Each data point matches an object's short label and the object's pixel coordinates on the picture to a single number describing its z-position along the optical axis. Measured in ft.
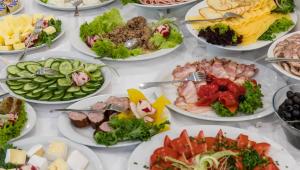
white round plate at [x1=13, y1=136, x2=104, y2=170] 4.85
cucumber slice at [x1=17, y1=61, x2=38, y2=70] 6.07
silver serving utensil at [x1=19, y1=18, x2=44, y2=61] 6.45
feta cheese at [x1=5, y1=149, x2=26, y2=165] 4.80
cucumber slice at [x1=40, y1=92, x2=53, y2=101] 5.56
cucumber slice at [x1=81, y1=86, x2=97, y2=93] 5.69
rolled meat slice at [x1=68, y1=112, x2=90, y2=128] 5.19
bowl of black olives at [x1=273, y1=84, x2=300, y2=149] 4.80
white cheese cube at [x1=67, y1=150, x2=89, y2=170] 4.81
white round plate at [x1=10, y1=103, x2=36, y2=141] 5.18
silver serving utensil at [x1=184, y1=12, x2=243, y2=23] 6.27
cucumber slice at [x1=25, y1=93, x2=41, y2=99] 5.58
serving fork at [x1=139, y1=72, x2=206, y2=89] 5.57
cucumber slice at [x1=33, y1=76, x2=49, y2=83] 5.78
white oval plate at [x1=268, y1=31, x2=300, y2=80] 5.32
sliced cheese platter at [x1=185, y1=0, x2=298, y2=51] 5.96
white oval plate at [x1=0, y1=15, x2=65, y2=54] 6.47
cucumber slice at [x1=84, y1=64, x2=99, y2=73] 5.97
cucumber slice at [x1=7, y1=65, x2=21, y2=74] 5.99
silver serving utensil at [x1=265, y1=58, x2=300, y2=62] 5.37
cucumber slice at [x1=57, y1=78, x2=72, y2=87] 5.72
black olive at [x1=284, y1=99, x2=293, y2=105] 4.85
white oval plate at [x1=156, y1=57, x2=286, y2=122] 5.24
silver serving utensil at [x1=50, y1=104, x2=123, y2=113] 5.19
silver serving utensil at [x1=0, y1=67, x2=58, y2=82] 5.84
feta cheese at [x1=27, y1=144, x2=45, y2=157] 4.89
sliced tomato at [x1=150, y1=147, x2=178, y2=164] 4.71
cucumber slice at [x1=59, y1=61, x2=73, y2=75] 5.90
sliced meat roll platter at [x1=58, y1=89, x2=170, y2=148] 4.99
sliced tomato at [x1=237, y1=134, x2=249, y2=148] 4.78
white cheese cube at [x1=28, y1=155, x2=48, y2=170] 4.78
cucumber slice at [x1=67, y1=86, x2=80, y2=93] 5.66
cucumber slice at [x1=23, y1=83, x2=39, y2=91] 5.70
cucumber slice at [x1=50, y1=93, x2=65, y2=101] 5.55
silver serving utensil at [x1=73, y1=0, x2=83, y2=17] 7.26
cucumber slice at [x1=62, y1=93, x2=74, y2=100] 5.58
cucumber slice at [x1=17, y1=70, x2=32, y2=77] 5.92
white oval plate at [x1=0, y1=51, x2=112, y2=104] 5.78
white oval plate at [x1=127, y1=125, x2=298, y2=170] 4.74
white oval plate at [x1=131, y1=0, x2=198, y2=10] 6.92
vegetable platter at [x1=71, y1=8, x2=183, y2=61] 6.22
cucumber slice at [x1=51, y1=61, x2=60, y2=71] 6.02
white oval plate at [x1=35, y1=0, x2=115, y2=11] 7.36
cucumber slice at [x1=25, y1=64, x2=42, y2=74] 6.02
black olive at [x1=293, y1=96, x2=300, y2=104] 4.84
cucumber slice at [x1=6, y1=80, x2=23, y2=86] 5.80
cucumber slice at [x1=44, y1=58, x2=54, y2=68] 6.09
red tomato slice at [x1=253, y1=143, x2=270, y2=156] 4.76
